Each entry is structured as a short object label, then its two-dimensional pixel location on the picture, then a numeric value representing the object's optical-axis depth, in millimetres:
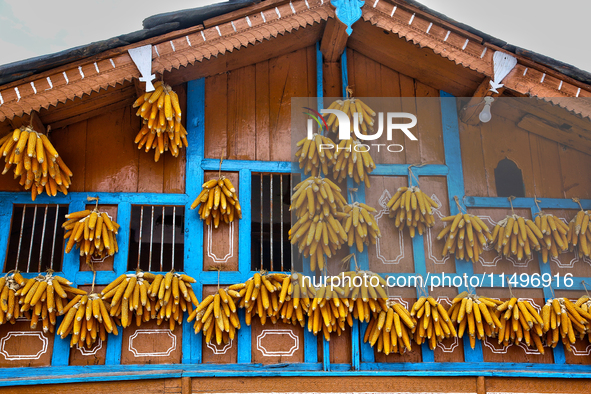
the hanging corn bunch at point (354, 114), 5879
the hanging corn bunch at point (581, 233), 5743
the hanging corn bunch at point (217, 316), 5105
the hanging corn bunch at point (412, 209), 5602
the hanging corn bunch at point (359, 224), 5422
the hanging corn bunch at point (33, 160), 4949
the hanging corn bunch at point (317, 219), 5359
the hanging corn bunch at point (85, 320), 4918
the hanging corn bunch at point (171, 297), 5104
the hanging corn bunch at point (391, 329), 5188
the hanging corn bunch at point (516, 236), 5605
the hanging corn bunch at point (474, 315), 5254
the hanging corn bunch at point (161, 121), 5293
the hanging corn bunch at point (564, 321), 5348
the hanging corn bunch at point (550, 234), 5648
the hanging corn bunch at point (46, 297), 4906
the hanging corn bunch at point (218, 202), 5445
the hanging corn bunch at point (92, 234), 5164
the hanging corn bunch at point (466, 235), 5566
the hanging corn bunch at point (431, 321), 5258
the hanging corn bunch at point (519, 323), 5277
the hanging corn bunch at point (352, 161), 5680
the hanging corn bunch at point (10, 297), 4918
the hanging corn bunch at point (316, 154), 5633
